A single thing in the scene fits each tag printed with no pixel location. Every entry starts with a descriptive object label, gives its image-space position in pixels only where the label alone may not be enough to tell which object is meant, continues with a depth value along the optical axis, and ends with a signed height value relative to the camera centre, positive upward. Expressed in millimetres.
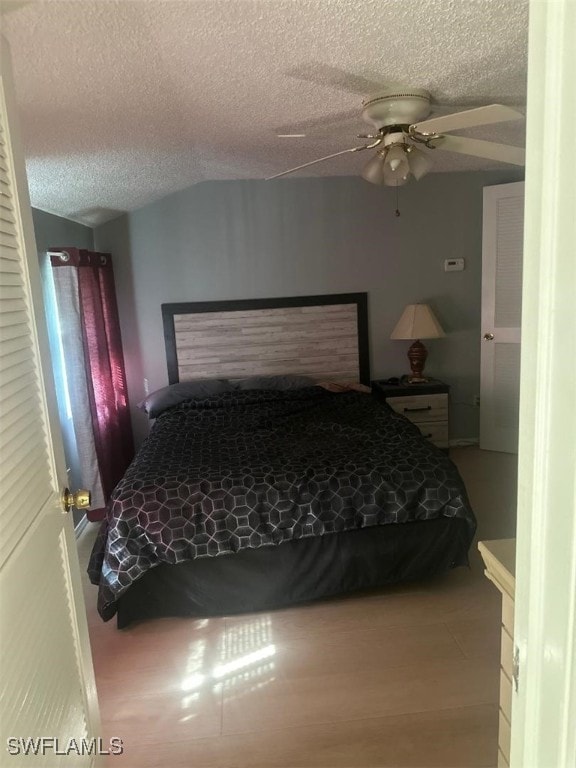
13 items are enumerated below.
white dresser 1096 -695
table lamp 3953 -321
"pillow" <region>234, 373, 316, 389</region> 3921 -660
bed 2246 -1004
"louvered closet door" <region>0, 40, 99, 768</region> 926 -447
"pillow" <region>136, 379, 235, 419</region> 3715 -676
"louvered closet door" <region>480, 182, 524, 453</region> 3912 -254
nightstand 3992 -894
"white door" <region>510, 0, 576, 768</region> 580 -154
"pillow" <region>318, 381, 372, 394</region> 3919 -724
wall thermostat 4234 +167
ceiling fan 2016 +579
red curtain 3129 -387
